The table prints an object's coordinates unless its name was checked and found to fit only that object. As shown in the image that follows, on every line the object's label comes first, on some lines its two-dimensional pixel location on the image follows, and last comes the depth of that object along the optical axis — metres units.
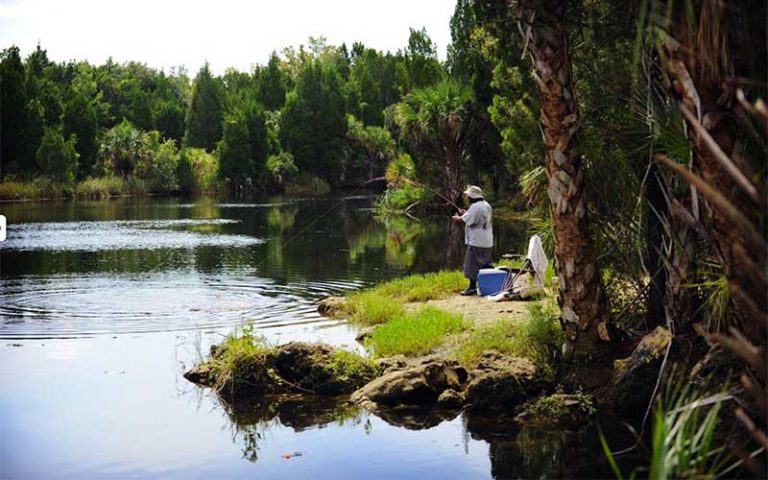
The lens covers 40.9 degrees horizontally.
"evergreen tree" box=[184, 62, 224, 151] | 88.88
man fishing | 16.03
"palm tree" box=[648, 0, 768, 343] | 6.00
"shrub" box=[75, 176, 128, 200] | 66.94
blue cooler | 15.64
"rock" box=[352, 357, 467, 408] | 10.14
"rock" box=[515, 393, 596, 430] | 9.33
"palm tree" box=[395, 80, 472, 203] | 42.53
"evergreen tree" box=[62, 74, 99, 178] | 72.00
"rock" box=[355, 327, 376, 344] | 13.48
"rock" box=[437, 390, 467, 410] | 10.05
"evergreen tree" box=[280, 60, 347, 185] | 83.56
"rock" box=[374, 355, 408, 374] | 11.13
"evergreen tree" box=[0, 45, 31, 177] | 61.44
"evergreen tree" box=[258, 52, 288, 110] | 97.12
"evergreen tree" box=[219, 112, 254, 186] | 78.31
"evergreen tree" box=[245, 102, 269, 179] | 80.75
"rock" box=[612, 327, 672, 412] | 9.06
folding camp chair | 14.26
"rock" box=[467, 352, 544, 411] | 9.88
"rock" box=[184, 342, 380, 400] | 10.87
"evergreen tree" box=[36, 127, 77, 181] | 62.12
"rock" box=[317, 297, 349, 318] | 15.99
